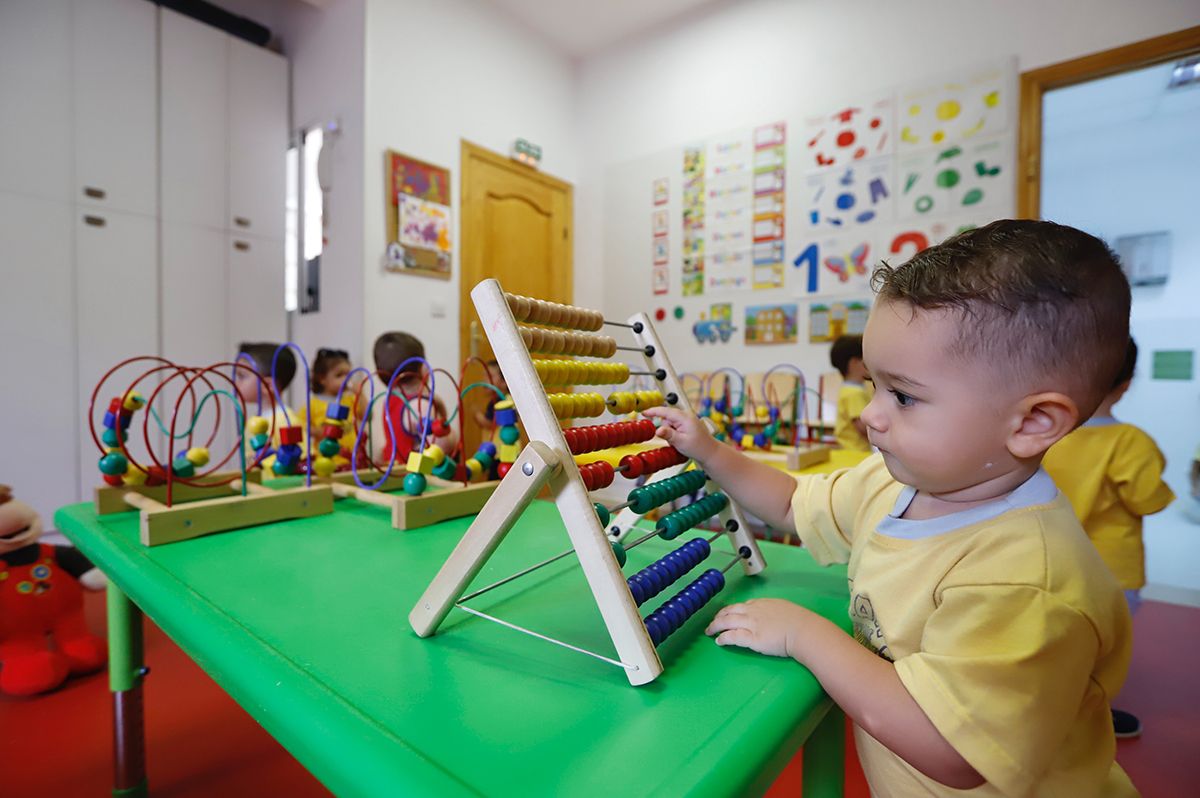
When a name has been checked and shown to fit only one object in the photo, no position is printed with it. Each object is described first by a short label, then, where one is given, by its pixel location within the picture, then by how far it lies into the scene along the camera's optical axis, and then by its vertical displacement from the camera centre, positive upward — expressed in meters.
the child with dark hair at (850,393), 2.49 -0.02
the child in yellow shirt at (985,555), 0.46 -0.15
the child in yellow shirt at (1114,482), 1.53 -0.24
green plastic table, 0.41 -0.25
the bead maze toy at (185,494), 0.94 -0.20
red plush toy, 1.55 -0.63
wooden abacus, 0.52 -0.11
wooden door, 3.83 +1.06
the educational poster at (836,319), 3.28 +0.38
